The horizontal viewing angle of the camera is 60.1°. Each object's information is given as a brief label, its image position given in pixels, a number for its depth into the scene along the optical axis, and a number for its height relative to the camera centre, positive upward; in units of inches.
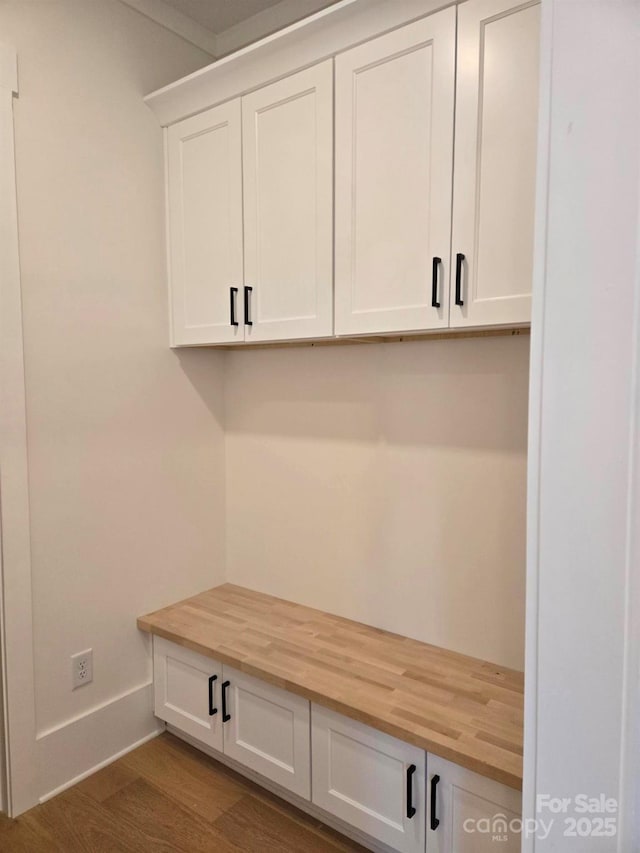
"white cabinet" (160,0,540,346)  56.1 +24.8
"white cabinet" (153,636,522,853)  55.4 -43.6
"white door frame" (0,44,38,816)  67.6 -16.1
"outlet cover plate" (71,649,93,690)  77.5 -39.3
